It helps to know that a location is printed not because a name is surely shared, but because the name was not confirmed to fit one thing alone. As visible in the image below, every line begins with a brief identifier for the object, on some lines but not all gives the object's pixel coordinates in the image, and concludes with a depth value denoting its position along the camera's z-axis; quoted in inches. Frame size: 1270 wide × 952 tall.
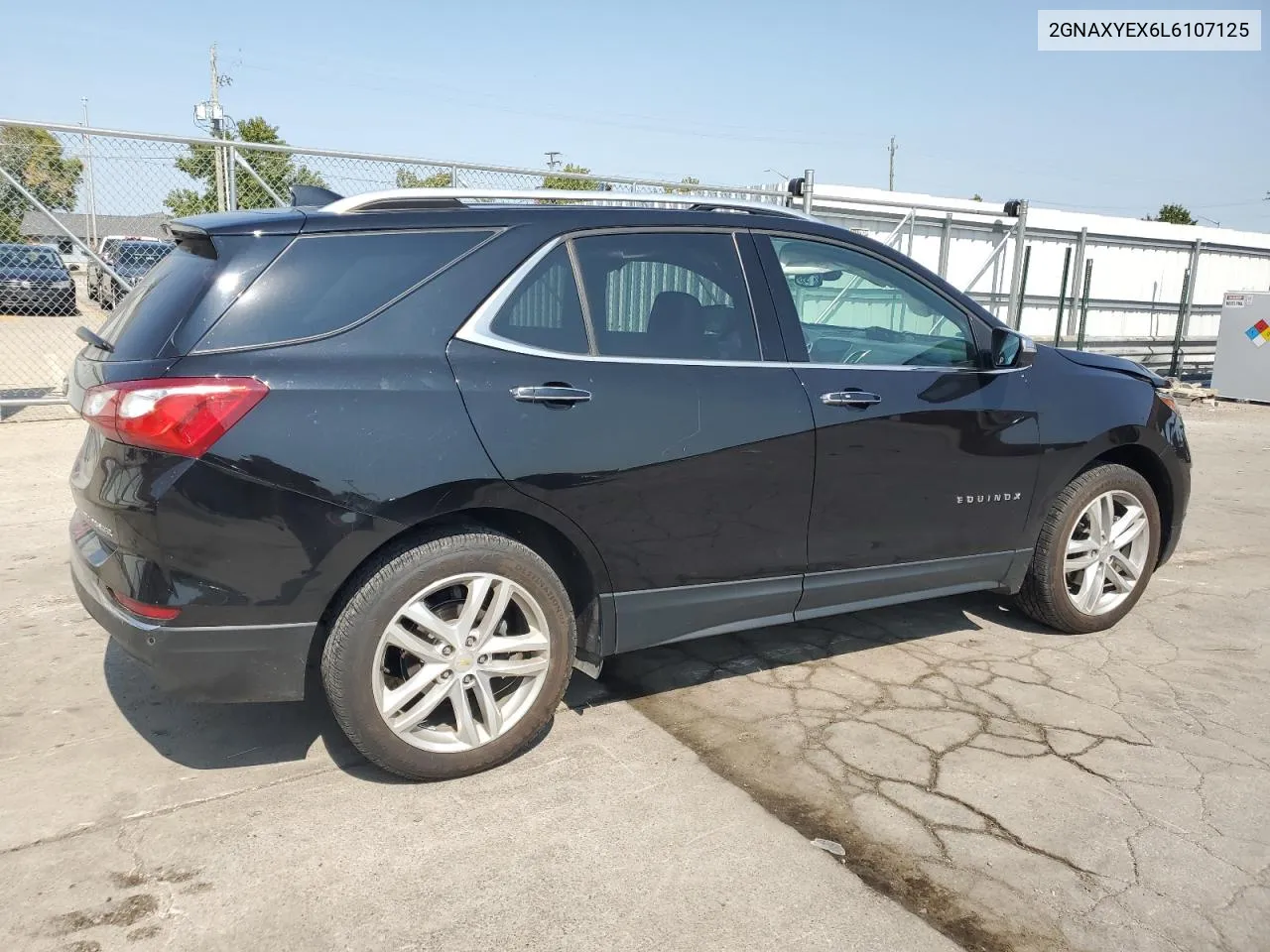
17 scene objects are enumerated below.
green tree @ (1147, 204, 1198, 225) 2047.4
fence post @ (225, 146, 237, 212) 323.3
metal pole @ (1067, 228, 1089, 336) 579.5
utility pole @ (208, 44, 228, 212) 326.6
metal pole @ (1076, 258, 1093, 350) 552.4
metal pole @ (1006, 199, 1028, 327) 455.2
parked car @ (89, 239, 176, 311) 351.6
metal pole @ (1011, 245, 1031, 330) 570.3
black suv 109.0
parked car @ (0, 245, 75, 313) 351.9
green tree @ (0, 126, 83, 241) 317.7
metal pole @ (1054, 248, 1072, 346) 555.8
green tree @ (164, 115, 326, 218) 336.5
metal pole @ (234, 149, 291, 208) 329.4
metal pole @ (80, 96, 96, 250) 313.9
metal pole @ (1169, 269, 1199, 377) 619.2
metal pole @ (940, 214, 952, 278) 505.0
